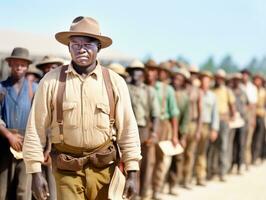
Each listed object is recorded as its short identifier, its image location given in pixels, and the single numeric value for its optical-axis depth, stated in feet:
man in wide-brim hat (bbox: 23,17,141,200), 19.41
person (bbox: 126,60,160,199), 36.82
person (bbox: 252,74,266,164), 61.35
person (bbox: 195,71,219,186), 47.47
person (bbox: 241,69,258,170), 58.12
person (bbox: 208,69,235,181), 50.91
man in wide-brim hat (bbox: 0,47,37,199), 27.36
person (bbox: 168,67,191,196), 43.45
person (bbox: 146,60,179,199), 40.77
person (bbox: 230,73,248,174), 54.99
